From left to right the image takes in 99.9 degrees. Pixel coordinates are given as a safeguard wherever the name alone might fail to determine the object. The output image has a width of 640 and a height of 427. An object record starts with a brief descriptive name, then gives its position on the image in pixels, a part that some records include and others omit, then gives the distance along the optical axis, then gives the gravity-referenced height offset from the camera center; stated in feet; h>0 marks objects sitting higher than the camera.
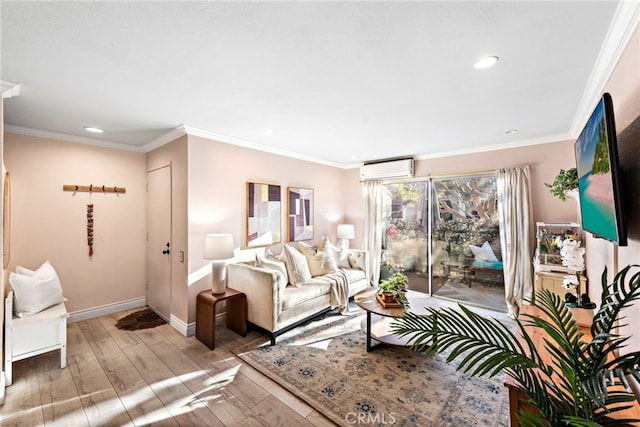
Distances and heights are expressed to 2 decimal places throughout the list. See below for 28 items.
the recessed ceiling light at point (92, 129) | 9.98 +3.52
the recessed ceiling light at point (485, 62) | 5.63 +3.31
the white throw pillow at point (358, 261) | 14.67 -2.36
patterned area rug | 6.29 -4.55
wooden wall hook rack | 11.12 +1.46
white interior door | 11.44 -0.90
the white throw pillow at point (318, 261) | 13.03 -2.08
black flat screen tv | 3.80 +0.62
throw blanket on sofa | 11.96 -3.26
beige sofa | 9.55 -2.97
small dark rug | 10.87 -4.21
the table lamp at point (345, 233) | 16.31 -0.91
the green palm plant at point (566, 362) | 2.64 -1.58
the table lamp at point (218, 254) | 9.71 -1.24
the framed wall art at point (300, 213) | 14.34 +0.32
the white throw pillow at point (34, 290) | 8.12 -2.12
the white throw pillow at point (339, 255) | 14.29 -2.01
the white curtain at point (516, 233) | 11.74 -0.77
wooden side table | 9.29 -3.48
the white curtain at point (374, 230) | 16.53 -0.76
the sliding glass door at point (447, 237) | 13.20 -1.12
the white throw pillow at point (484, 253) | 13.15 -1.83
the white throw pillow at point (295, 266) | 11.48 -2.07
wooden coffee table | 8.73 -3.98
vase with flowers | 7.94 -1.23
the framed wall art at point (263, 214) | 12.30 +0.26
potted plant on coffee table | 9.34 -2.58
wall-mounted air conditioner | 15.01 +2.81
